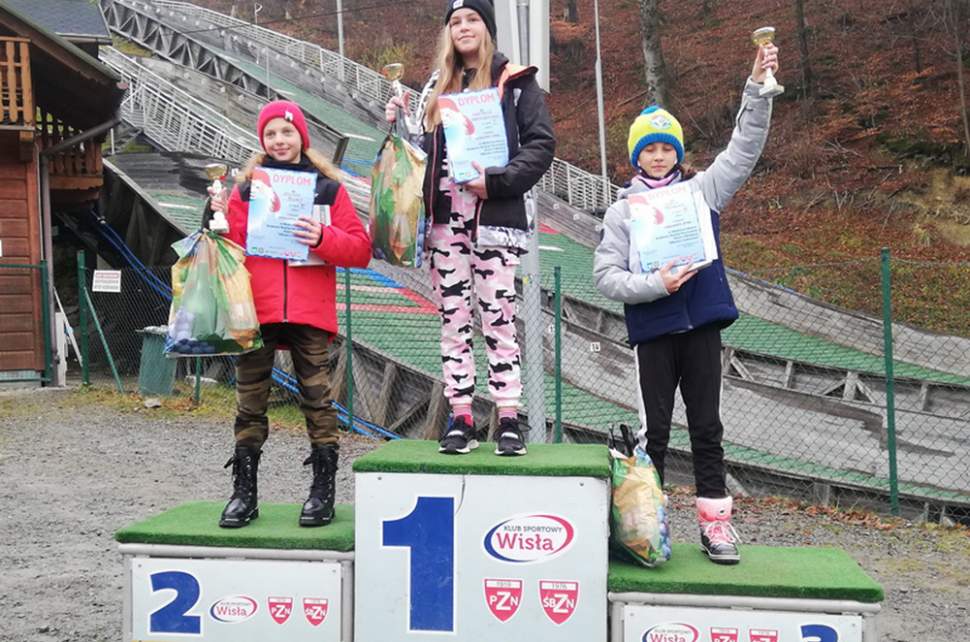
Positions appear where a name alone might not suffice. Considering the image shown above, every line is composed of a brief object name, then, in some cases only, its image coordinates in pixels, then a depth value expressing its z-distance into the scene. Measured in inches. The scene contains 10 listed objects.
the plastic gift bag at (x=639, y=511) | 165.3
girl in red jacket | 180.7
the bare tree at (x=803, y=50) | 1142.3
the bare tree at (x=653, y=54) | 1005.8
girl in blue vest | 169.9
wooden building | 549.6
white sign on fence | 532.4
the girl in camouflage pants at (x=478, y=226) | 179.0
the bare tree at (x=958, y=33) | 915.4
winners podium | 157.2
